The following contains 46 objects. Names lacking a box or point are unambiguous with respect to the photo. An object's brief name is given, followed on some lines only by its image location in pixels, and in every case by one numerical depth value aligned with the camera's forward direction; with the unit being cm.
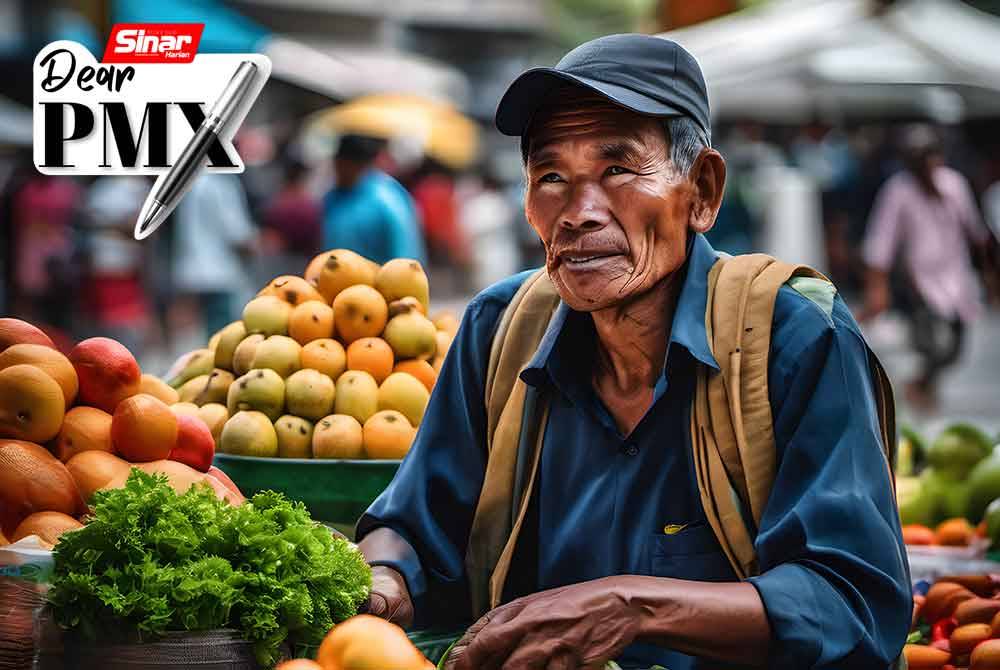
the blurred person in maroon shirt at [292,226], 1134
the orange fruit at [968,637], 363
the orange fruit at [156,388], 329
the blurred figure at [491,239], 2172
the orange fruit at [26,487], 283
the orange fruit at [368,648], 224
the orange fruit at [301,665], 221
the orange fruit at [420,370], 369
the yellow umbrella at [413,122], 1661
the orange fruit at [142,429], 296
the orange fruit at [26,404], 288
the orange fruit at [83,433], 292
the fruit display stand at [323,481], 337
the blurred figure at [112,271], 942
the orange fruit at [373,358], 367
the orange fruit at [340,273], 376
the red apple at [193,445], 310
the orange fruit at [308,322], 369
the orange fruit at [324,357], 364
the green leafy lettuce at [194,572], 238
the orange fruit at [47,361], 294
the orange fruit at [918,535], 469
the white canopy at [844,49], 1282
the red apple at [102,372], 299
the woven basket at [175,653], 238
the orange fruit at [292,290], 375
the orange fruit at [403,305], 377
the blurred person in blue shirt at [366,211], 801
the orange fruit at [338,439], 347
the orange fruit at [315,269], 384
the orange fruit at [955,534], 472
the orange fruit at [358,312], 370
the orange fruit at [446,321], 398
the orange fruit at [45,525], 278
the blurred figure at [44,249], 916
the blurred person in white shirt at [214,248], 1040
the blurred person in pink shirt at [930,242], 1249
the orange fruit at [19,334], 299
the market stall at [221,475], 240
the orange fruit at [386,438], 348
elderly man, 240
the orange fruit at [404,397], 360
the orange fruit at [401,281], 381
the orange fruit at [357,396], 357
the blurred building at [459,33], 2278
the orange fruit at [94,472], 286
